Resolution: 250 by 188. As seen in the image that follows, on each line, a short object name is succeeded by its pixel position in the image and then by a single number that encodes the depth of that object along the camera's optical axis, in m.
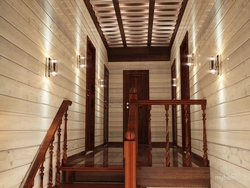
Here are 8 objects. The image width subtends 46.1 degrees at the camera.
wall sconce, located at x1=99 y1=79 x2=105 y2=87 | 7.21
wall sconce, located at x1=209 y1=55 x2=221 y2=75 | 3.27
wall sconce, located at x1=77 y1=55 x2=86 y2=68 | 4.91
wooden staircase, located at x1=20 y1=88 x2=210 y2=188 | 3.50
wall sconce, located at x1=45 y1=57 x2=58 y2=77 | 3.33
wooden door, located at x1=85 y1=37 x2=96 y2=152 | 5.97
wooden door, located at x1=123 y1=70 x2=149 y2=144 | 8.57
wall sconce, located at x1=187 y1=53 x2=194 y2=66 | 4.90
